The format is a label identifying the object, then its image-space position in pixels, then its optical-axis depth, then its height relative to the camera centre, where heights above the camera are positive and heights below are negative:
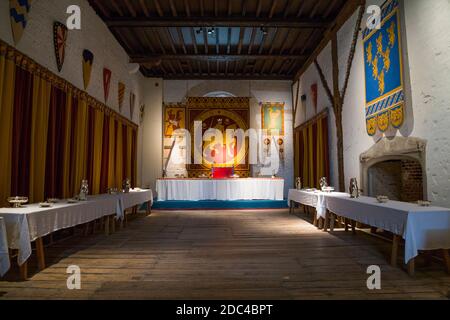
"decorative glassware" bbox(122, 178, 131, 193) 5.65 -0.26
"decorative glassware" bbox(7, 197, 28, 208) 2.83 -0.28
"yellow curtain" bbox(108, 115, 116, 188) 6.43 +0.45
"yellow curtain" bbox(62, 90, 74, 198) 4.54 +0.39
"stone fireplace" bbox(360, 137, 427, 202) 4.71 -0.08
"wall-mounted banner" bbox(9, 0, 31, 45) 3.43 +2.06
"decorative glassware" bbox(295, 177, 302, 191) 6.55 -0.28
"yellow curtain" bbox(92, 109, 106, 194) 5.63 +0.49
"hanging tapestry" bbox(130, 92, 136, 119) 8.26 +2.20
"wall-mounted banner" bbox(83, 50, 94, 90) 5.31 +2.16
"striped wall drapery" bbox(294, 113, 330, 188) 6.88 +0.62
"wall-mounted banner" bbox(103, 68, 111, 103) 6.24 +2.16
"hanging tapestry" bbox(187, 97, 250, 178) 10.01 +1.73
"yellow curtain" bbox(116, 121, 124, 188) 6.99 +0.44
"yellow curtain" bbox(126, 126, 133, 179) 7.79 +0.69
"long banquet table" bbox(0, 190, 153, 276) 2.48 -0.49
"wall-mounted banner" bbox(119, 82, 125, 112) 7.30 +2.22
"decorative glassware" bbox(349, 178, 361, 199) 4.09 -0.27
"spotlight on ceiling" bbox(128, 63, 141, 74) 8.19 +3.23
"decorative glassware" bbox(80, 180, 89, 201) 3.98 -0.26
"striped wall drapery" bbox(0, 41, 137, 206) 3.33 +0.63
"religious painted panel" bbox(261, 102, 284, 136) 10.27 +2.10
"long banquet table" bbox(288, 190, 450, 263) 2.56 -0.51
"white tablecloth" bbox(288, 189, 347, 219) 4.78 -0.52
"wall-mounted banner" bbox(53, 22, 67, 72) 4.36 +2.20
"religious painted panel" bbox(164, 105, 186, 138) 10.13 +2.05
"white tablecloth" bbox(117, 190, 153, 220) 4.89 -0.53
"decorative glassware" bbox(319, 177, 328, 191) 5.28 -0.21
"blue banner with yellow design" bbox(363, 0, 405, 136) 3.96 +1.59
